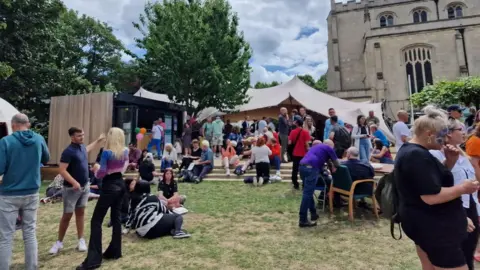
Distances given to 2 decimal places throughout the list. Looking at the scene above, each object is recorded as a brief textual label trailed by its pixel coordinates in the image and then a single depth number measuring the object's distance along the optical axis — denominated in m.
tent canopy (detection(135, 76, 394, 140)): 15.99
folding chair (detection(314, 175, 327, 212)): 5.53
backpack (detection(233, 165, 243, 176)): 9.16
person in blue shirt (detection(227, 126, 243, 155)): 12.05
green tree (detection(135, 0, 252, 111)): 13.58
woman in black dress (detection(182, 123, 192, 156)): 11.70
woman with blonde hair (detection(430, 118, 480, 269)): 2.11
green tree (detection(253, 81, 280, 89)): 56.17
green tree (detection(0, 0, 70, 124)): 12.86
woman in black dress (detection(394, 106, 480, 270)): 1.57
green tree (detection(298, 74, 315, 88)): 56.62
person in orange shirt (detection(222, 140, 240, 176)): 9.51
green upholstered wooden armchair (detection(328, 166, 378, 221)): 4.93
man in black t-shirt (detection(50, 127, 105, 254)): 3.61
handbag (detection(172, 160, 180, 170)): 9.84
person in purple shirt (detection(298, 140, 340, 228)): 4.71
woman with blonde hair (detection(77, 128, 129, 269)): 3.38
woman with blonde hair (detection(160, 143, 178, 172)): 9.40
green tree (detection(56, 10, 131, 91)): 30.11
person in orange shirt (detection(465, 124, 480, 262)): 2.63
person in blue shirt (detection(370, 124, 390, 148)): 7.96
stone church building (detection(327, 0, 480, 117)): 28.83
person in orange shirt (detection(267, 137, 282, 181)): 8.82
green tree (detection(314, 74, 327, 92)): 55.56
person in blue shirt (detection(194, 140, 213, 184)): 9.02
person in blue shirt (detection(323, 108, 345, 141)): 8.00
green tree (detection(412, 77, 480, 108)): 17.08
